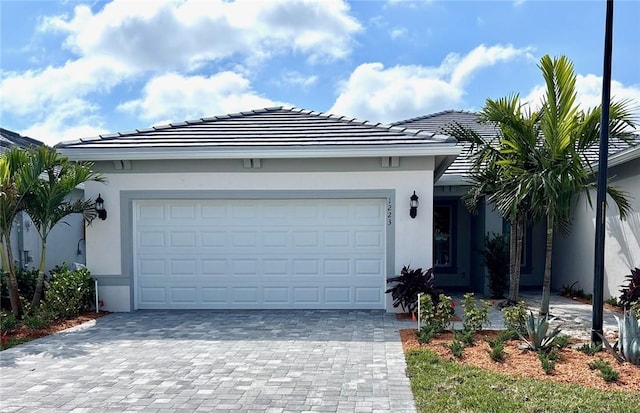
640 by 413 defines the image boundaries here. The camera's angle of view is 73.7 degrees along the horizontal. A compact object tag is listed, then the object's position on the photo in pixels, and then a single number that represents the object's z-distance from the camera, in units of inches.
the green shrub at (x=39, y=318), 269.3
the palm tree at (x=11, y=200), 270.2
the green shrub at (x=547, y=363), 183.2
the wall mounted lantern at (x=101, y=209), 324.2
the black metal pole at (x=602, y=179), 209.8
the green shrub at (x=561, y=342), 216.1
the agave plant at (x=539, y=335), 210.4
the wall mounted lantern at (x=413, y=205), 310.4
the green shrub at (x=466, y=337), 225.9
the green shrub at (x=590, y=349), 205.9
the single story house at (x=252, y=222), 317.1
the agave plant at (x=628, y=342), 190.5
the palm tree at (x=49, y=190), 283.1
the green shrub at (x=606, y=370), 172.2
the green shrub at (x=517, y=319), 231.5
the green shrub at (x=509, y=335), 229.9
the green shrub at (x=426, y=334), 234.6
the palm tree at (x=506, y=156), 266.7
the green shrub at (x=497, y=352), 198.2
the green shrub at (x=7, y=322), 262.8
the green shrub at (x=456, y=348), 206.5
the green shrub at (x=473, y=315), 239.9
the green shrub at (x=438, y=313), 250.7
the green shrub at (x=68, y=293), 292.0
